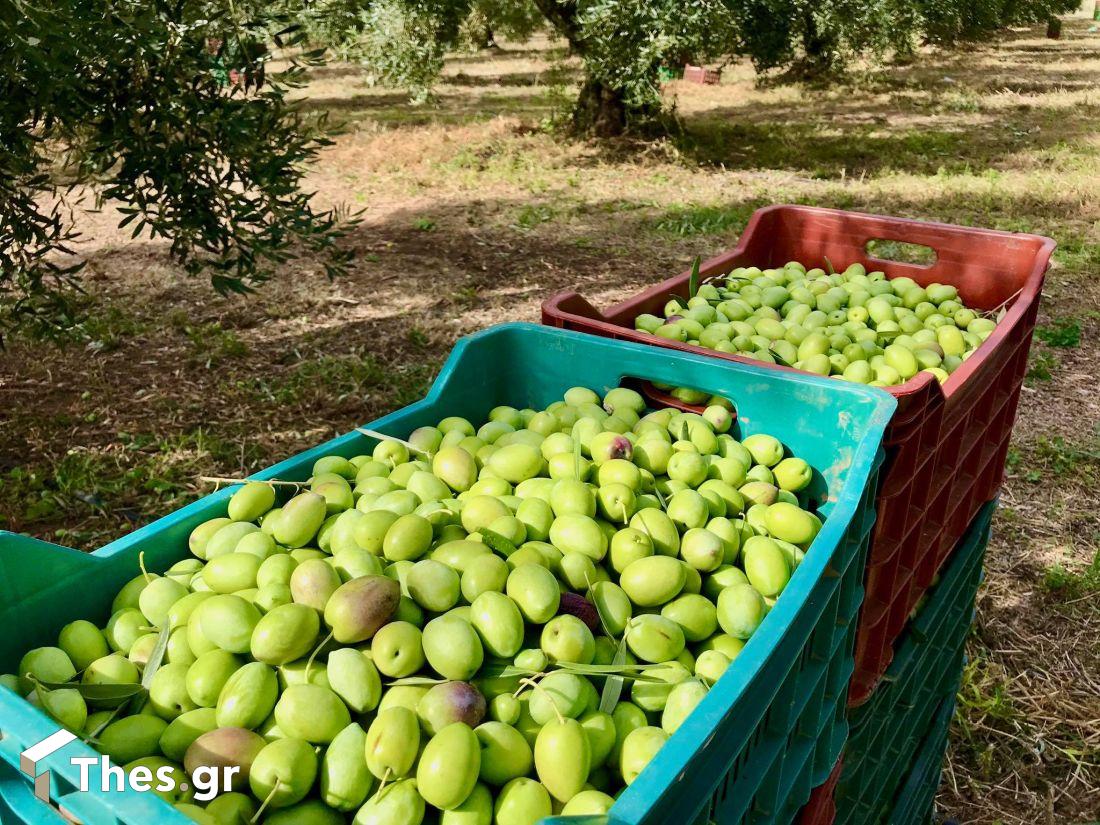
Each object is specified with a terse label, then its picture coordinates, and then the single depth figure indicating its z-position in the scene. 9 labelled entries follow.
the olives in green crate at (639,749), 0.40
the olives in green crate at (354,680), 0.42
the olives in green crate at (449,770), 0.37
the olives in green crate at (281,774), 0.38
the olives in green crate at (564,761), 0.38
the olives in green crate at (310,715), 0.40
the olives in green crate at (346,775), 0.39
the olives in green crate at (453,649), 0.42
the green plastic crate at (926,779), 0.83
